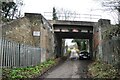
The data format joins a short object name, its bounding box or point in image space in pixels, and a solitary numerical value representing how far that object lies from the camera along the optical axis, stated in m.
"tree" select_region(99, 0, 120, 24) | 7.15
